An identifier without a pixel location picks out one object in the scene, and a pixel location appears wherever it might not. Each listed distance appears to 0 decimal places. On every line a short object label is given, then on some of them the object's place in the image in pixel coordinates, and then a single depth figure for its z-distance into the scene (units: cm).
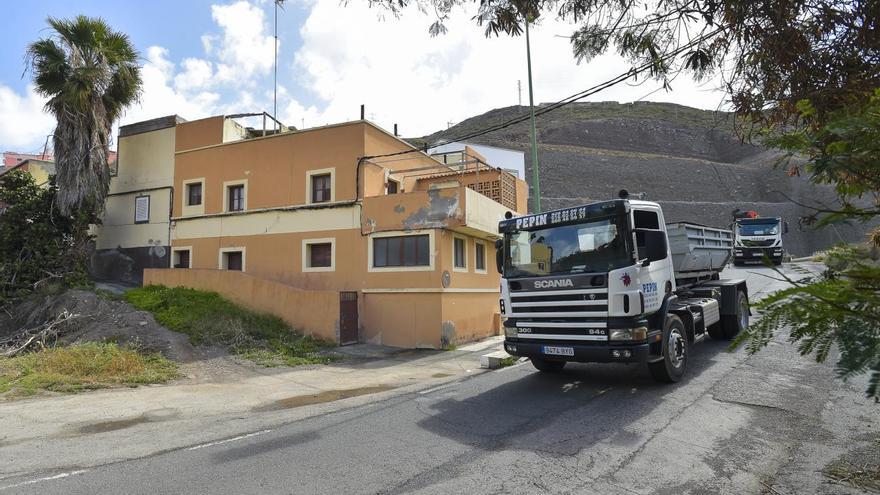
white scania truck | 711
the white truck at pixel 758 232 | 2700
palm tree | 1835
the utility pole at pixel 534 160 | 1537
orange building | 1555
